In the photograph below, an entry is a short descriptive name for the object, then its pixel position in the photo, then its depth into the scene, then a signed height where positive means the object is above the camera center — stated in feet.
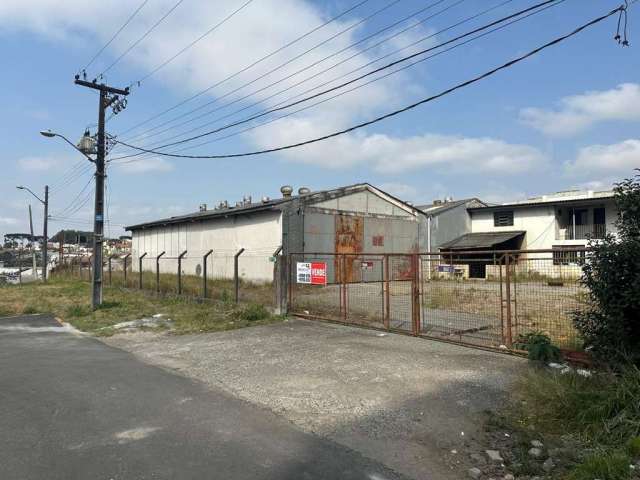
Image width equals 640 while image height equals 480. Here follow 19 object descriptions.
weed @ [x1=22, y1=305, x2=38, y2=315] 60.80 -5.95
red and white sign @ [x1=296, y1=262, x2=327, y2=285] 45.93 -1.42
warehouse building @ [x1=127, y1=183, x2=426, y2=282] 81.20 +5.09
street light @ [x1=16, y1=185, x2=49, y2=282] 136.36 +9.64
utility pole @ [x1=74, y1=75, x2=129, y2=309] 61.22 +6.44
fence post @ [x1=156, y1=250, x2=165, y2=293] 71.29 -3.22
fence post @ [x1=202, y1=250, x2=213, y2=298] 58.54 -3.31
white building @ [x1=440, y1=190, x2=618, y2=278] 118.73 +7.65
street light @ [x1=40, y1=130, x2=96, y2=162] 62.18 +14.03
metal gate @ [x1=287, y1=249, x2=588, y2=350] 29.35 -3.63
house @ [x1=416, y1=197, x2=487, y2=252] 111.30 +8.18
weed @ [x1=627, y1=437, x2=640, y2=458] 14.70 -5.66
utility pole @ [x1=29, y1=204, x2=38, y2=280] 154.48 +2.51
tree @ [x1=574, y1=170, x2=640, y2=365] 20.68 -1.37
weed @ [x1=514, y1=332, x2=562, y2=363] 26.07 -4.91
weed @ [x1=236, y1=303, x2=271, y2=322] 46.96 -5.18
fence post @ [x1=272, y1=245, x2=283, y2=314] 48.42 -2.40
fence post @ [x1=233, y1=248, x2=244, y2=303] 52.75 -2.79
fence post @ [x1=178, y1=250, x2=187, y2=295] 65.59 -2.76
